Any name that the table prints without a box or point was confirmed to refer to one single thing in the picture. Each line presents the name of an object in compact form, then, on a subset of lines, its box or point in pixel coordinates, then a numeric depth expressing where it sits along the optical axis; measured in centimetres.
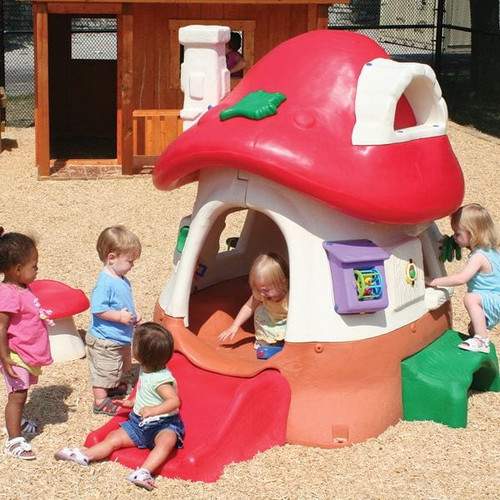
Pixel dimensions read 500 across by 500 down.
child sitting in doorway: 910
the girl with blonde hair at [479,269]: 963
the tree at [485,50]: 2836
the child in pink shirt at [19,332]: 845
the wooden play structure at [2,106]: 2215
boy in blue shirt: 932
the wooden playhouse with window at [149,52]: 1902
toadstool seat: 1091
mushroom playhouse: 845
